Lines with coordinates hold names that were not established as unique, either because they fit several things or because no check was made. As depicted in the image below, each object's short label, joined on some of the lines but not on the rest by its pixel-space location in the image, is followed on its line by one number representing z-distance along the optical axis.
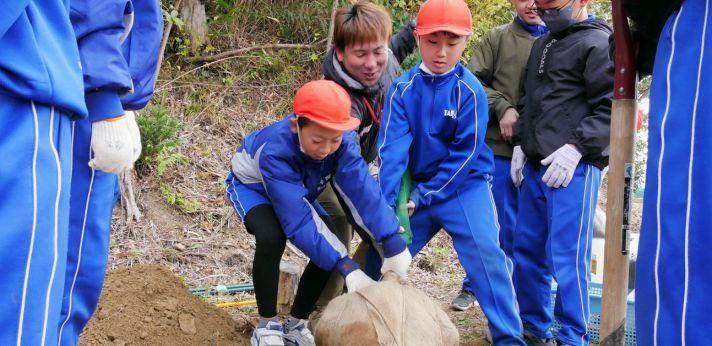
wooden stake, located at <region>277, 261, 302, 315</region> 4.29
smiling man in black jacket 3.88
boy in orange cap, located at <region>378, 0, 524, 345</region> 3.68
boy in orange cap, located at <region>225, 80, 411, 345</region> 3.32
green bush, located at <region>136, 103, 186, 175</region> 5.74
